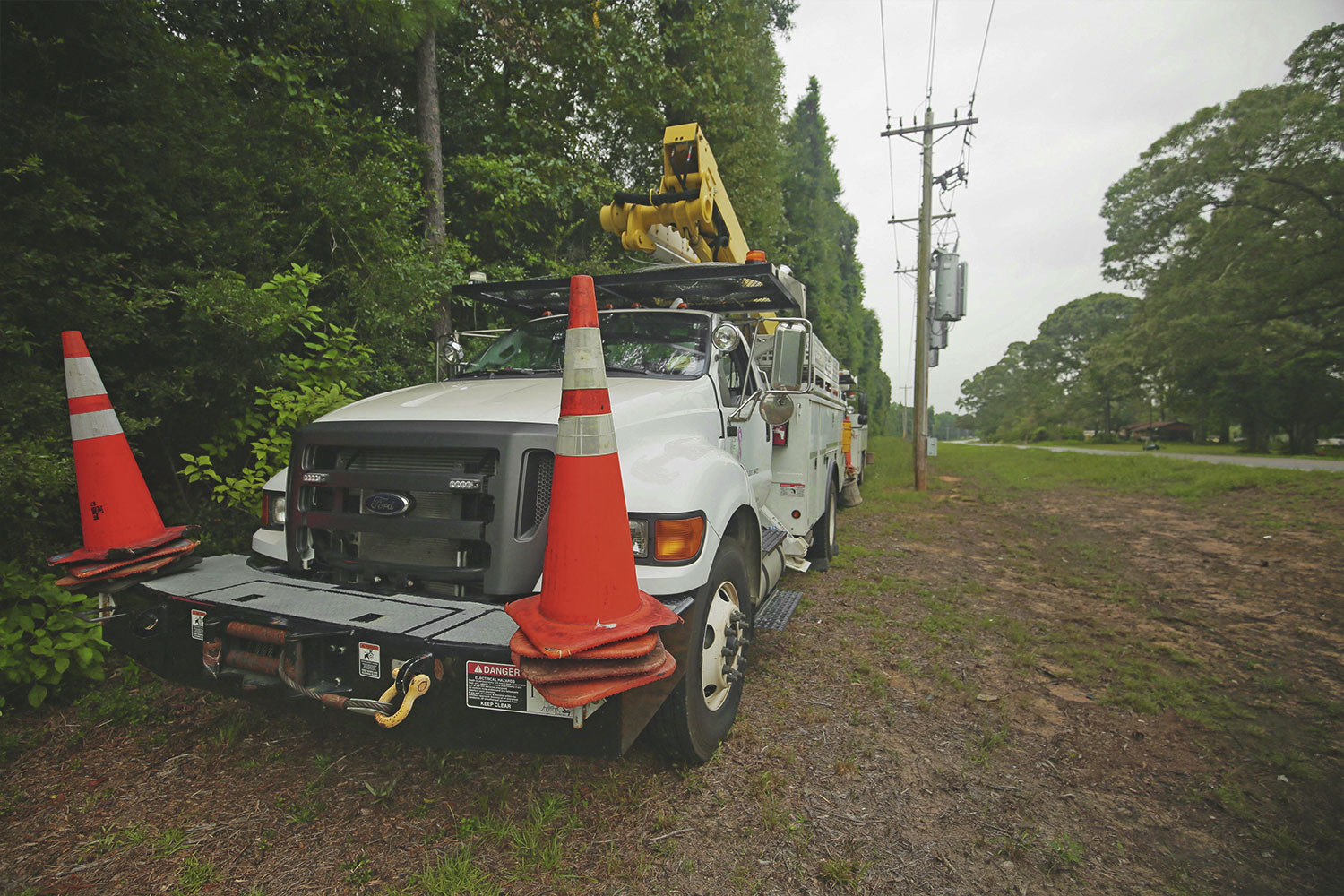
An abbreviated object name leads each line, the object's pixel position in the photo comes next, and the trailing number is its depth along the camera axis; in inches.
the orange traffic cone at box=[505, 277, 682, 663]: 72.9
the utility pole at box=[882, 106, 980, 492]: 510.9
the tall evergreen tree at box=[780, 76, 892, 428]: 927.0
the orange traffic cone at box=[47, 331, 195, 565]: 109.3
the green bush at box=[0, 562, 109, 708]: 104.7
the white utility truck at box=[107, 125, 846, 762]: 73.8
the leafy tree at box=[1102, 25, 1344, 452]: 622.5
